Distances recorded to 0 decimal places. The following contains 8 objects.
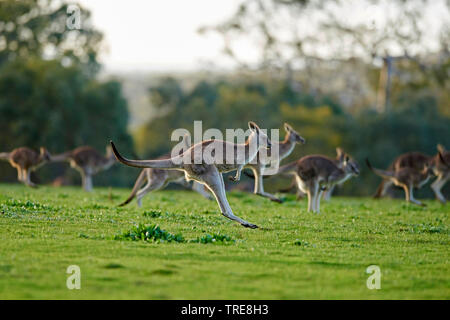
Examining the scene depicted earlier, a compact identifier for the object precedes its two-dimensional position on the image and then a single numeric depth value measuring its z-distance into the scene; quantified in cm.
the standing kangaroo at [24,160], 2281
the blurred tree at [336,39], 4984
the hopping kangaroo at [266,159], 1689
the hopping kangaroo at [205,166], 1212
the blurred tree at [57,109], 4206
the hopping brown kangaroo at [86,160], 2570
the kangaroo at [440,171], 2202
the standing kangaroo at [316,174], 1633
